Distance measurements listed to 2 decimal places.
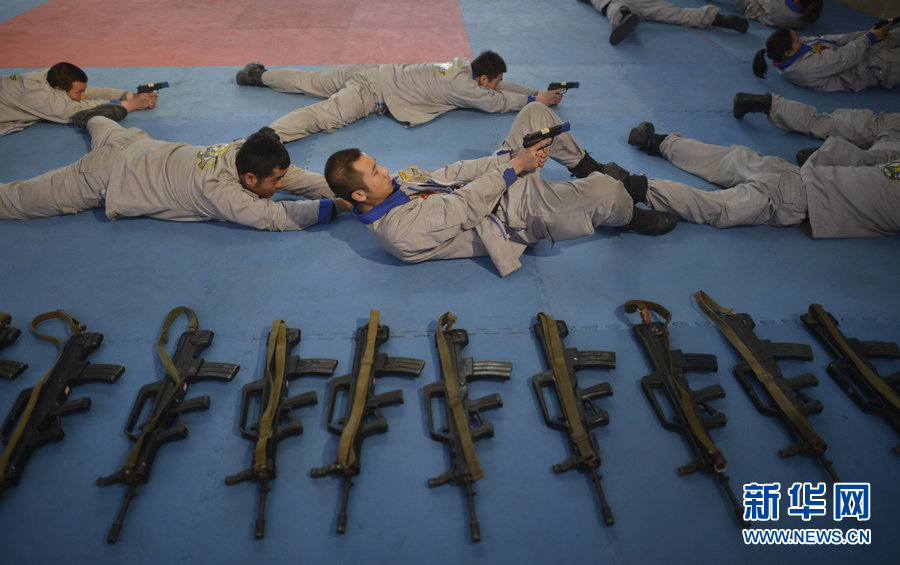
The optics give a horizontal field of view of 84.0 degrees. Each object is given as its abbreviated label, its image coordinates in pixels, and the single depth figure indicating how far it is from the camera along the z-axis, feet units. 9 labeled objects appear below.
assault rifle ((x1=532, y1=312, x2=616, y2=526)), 9.04
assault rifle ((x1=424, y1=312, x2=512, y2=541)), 8.91
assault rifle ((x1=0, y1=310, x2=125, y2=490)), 9.26
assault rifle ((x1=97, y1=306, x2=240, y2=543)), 8.91
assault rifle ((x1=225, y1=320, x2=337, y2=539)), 8.88
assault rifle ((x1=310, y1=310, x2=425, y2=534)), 8.94
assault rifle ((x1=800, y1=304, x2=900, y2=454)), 9.89
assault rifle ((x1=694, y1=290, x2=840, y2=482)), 9.26
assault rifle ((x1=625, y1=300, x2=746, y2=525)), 8.96
